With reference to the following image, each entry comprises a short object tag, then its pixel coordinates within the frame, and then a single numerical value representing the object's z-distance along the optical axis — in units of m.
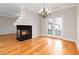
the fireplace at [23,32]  2.89
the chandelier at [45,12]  2.44
